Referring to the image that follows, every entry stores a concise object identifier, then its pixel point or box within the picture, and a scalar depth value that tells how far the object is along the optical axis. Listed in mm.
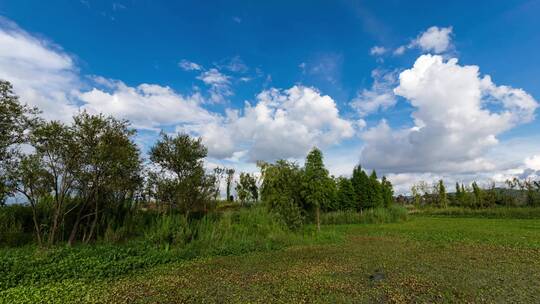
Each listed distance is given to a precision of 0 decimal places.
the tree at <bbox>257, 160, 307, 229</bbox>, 12750
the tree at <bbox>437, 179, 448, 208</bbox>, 38500
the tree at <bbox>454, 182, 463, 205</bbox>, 37581
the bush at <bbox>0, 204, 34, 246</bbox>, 8367
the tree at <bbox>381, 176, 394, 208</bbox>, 34406
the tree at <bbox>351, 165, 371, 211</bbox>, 29609
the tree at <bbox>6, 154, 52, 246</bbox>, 7738
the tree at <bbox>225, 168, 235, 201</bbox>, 29406
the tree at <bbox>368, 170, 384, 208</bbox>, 29984
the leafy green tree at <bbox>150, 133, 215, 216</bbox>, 12633
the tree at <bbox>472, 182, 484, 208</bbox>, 33688
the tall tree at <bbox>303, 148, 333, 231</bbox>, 13836
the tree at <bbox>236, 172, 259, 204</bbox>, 20562
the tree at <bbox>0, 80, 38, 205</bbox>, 7742
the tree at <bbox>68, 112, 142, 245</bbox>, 8555
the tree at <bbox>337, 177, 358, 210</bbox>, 28969
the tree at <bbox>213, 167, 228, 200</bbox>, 14591
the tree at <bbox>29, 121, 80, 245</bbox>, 8133
